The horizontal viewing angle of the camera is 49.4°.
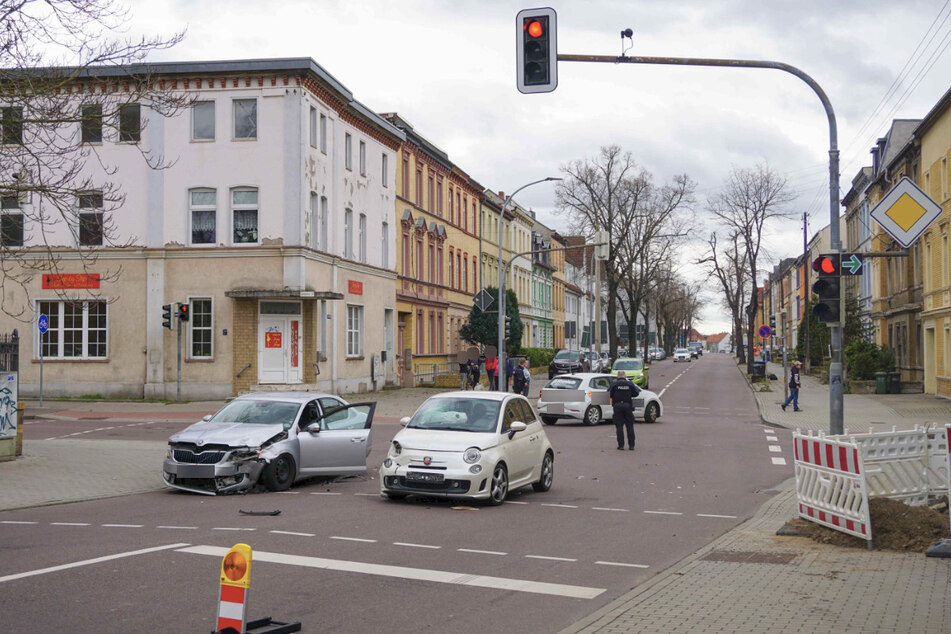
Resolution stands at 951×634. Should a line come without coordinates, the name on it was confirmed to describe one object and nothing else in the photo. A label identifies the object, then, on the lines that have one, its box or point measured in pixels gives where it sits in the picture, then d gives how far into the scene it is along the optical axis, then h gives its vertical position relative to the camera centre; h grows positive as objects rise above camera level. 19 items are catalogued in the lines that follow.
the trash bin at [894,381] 45.78 -1.04
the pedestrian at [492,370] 40.62 -0.38
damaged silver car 14.61 -1.21
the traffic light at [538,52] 11.68 +3.49
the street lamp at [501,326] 35.78 +1.20
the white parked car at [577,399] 29.44 -1.12
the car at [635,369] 42.80 -0.43
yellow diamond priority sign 11.34 +1.61
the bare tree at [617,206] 69.19 +10.32
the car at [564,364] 56.06 -0.22
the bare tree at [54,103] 13.99 +3.75
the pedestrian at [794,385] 35.00 -0.91
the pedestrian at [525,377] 38.75 -0.63
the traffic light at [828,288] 13.79 +0.95
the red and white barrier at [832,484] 10.23 -1.31
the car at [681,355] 114.69 +0.46
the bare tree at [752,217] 65.56 +9.04
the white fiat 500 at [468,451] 13.42 -1.21
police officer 21.56 -0.93
